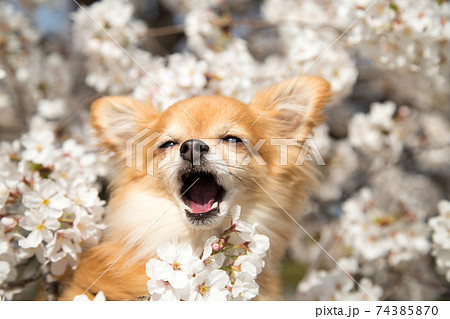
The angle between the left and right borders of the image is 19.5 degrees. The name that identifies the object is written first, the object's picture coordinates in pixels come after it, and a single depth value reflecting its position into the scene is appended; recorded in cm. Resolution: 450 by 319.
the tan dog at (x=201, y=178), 108
